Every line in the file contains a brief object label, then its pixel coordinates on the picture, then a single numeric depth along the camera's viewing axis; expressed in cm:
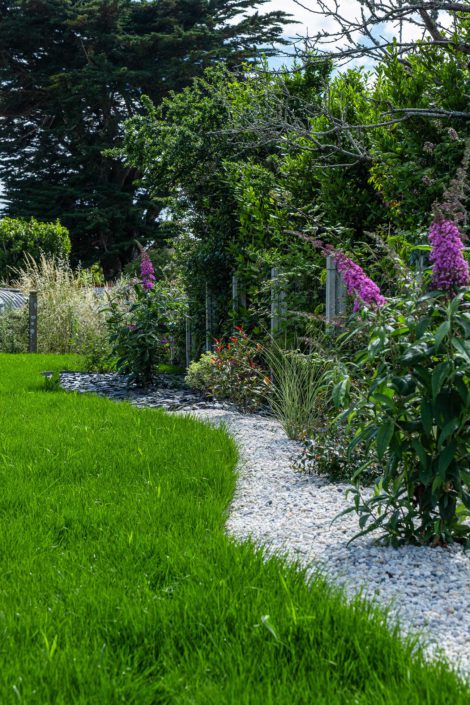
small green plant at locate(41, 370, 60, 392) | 817
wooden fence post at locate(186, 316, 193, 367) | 1152
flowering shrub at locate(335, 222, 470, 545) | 271
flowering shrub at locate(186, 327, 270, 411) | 734
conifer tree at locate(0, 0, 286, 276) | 2311
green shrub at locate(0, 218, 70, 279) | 1994
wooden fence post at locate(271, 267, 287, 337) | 754
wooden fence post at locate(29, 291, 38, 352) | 1359
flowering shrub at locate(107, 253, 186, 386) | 854
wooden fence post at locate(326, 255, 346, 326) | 661
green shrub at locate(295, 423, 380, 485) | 438
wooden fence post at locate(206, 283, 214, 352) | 1018
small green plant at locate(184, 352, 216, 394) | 788
